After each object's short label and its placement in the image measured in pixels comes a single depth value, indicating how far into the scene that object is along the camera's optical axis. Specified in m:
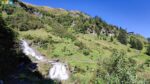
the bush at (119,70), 14.84
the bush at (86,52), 36.52
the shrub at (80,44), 38.50
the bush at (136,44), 52.05
